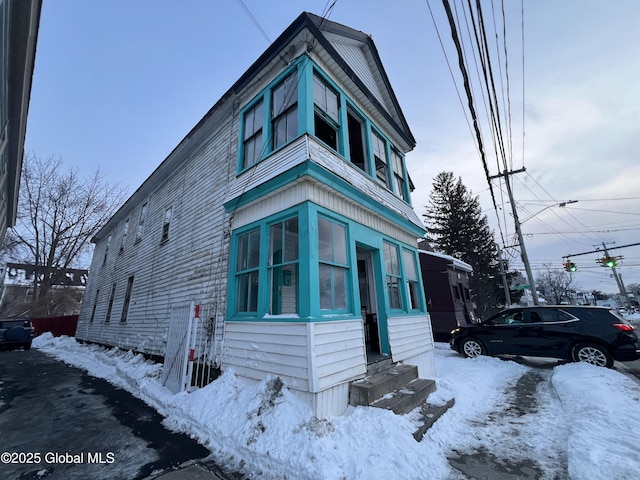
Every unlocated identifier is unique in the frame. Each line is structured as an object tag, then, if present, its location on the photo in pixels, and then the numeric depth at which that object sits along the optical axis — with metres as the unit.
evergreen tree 23.38
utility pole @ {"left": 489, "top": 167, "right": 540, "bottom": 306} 12.93
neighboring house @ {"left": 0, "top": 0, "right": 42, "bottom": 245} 4.04
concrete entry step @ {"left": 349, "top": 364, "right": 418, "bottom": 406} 4.21
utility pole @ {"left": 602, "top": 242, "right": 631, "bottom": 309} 33.75
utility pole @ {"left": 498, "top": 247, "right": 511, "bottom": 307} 18.88
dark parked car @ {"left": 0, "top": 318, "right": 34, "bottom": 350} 14.68
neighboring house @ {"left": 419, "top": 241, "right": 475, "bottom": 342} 15.70
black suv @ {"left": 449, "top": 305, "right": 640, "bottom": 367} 7.21
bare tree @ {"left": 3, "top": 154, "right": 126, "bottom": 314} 24.62
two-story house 4.47
